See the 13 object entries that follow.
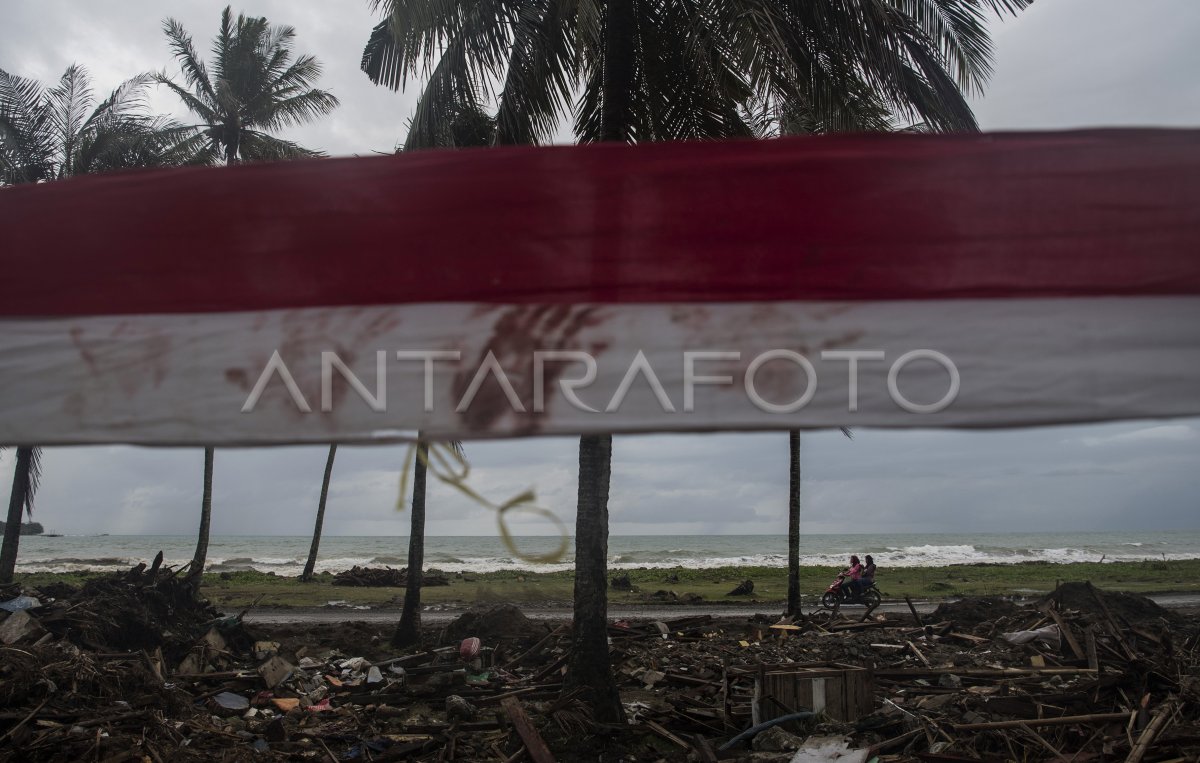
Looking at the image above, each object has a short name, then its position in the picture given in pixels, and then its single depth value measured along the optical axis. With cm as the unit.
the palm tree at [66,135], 1717
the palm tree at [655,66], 834
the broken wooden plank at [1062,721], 666
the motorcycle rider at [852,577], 1809
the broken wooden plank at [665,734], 748
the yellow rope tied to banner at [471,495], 151
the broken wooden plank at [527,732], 631
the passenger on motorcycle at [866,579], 1809
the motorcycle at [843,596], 1809
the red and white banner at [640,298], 166
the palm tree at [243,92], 1958
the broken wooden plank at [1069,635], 1029
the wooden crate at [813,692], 736
